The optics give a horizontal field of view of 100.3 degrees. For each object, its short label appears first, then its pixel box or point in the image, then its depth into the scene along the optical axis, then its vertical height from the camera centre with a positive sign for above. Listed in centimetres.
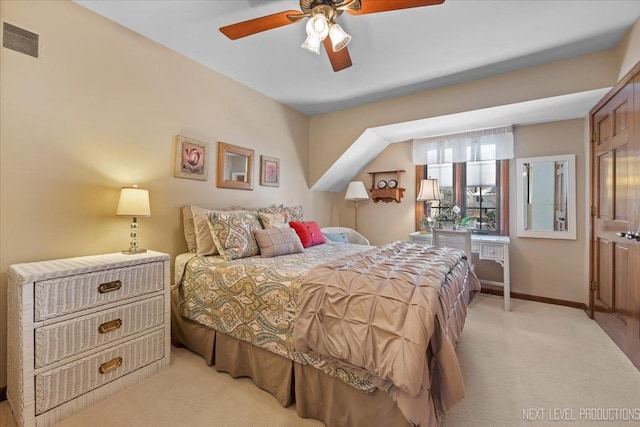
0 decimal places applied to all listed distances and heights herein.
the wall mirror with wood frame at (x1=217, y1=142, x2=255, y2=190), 293 +54
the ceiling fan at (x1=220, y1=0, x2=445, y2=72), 149 +117
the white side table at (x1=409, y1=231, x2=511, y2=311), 312 -43
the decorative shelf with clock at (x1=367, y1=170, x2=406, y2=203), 430 +45
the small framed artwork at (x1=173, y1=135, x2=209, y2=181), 255 +53
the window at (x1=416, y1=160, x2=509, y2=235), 363 +29
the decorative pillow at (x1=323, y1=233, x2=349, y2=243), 367 -33
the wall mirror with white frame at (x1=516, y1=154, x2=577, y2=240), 321 +23
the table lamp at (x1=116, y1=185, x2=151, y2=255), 198 +6
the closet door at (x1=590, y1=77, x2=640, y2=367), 204 -4
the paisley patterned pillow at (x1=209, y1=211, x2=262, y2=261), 220 -19
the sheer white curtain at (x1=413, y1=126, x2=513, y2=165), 350 +95
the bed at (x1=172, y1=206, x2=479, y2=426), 121 -68
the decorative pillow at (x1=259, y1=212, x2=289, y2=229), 268 -7
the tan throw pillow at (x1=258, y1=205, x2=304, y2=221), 306 +3
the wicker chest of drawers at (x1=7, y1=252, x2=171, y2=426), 142 -72
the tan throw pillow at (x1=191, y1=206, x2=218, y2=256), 233 -20
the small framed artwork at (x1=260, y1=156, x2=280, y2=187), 344 +55
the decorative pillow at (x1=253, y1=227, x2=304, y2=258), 229 -26
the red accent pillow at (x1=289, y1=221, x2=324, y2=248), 284 -21
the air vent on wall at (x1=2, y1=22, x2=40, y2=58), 166 +110
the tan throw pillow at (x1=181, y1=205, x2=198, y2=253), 247 -16
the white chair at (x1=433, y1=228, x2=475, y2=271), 321 -31
